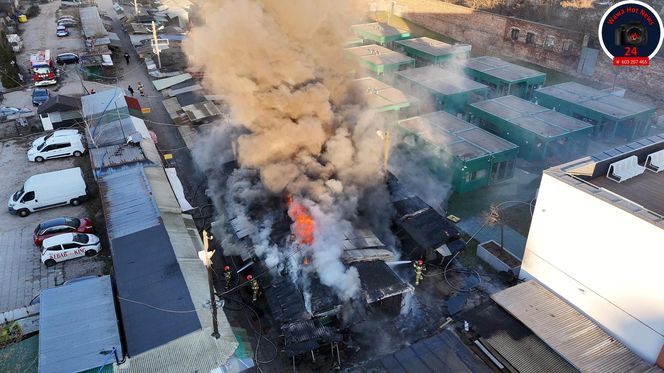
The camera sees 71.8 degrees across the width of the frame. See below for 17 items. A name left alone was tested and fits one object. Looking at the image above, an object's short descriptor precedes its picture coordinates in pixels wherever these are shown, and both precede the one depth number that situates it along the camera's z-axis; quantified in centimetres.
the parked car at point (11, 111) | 3076
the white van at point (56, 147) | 2562
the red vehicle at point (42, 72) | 3619
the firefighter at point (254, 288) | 1655
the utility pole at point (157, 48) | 3891
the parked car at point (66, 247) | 1828
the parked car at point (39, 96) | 3250
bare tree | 1931
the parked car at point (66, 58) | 4069
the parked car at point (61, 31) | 4900
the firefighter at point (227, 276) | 1721
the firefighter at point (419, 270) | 1755
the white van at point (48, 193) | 2133
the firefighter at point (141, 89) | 3488
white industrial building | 1281
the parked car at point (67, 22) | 5225
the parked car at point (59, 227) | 1914
